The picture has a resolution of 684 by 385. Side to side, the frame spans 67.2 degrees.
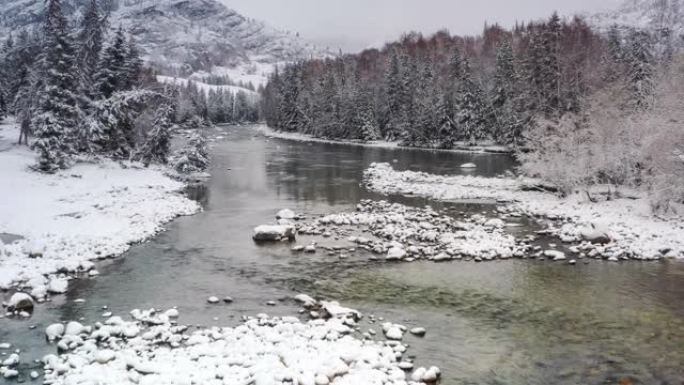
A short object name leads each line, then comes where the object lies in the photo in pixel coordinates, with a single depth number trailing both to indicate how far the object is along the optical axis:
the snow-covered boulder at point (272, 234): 27.17
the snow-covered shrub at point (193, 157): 50.41
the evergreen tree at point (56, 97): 39.78
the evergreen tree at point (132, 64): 51.00
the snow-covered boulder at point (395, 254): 23.70
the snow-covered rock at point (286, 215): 32.38
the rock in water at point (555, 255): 23.84
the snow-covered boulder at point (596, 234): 26.17
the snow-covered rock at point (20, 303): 16.86
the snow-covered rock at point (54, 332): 14.72
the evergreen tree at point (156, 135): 49.78
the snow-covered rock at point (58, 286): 18.66
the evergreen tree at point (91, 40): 48.66
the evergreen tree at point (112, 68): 49.03
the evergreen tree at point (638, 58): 68.62
